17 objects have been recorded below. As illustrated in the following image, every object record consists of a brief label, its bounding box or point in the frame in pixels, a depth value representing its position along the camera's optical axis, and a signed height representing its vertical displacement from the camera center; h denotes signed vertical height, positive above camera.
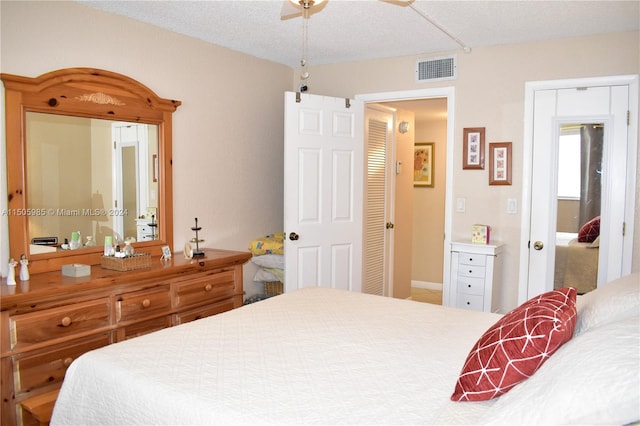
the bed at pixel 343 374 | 1.13 -0.63
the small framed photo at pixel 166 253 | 3.29 -0.47
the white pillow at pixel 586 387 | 1.03 -0.45
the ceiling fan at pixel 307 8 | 2.40 +0.94
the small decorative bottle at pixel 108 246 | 3.01 -0.40
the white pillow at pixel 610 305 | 1.52 -0.38
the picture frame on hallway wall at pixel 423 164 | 6.49 +0.27
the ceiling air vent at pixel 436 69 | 4.04 +0.96
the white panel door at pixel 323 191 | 4.04 -0.06
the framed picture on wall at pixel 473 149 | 3.96 +0.29
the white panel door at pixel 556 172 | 3.52 +0.10
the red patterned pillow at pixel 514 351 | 1.40 -0.48
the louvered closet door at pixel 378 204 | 4.67 -0.19
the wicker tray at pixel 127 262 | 2.83 -0.47
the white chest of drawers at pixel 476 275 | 3.74 -0.69
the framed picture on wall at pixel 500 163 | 3.86 +0.17
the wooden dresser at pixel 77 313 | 2.30 -0.71
